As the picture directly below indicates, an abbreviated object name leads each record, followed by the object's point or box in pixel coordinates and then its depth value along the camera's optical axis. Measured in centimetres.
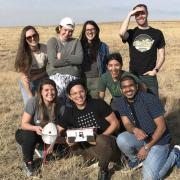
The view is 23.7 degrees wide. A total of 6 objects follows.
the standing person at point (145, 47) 644
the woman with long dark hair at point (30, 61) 635
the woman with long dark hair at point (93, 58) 660
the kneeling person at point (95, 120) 539
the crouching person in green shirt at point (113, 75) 615
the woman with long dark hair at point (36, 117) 552
